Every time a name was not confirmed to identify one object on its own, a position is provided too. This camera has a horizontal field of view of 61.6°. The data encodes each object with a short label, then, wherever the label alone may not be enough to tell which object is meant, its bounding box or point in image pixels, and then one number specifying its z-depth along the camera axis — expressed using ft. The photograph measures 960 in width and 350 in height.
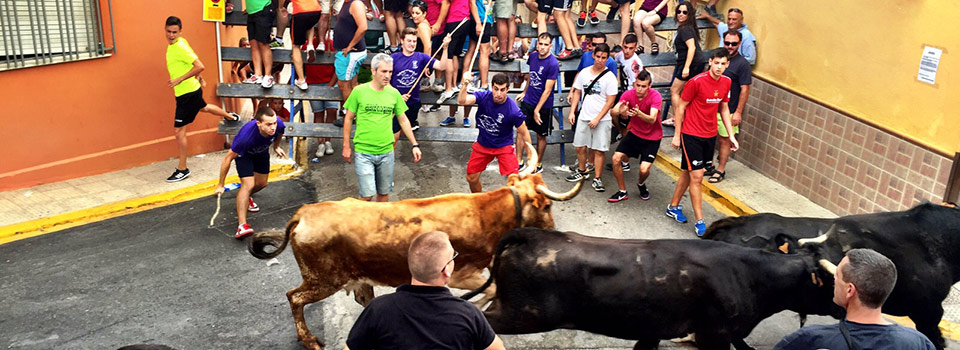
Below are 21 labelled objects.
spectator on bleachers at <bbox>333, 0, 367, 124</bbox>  34.58
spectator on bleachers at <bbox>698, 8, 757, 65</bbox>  36.86
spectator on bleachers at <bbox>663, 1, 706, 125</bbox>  36.83
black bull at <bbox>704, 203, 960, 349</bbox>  20.31
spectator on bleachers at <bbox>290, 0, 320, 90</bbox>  34.96
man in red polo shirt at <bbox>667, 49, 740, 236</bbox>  29.53
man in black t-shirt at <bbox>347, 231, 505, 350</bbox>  12.95
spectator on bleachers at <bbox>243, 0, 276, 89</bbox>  34.63
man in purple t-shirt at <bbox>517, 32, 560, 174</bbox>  34.45
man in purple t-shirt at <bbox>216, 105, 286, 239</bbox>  27.04
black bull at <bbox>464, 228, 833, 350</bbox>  18.28
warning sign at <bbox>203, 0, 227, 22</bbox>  33.94
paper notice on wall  27.96
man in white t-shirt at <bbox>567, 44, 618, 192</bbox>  33.55
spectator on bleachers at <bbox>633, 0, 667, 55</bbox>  38.90
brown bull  20.07
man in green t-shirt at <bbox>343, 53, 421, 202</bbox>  27.86
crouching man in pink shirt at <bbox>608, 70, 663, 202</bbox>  31.86
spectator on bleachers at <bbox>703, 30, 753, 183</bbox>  34.91
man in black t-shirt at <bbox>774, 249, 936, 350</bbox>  13.03
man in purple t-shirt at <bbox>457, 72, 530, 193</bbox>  28.89
